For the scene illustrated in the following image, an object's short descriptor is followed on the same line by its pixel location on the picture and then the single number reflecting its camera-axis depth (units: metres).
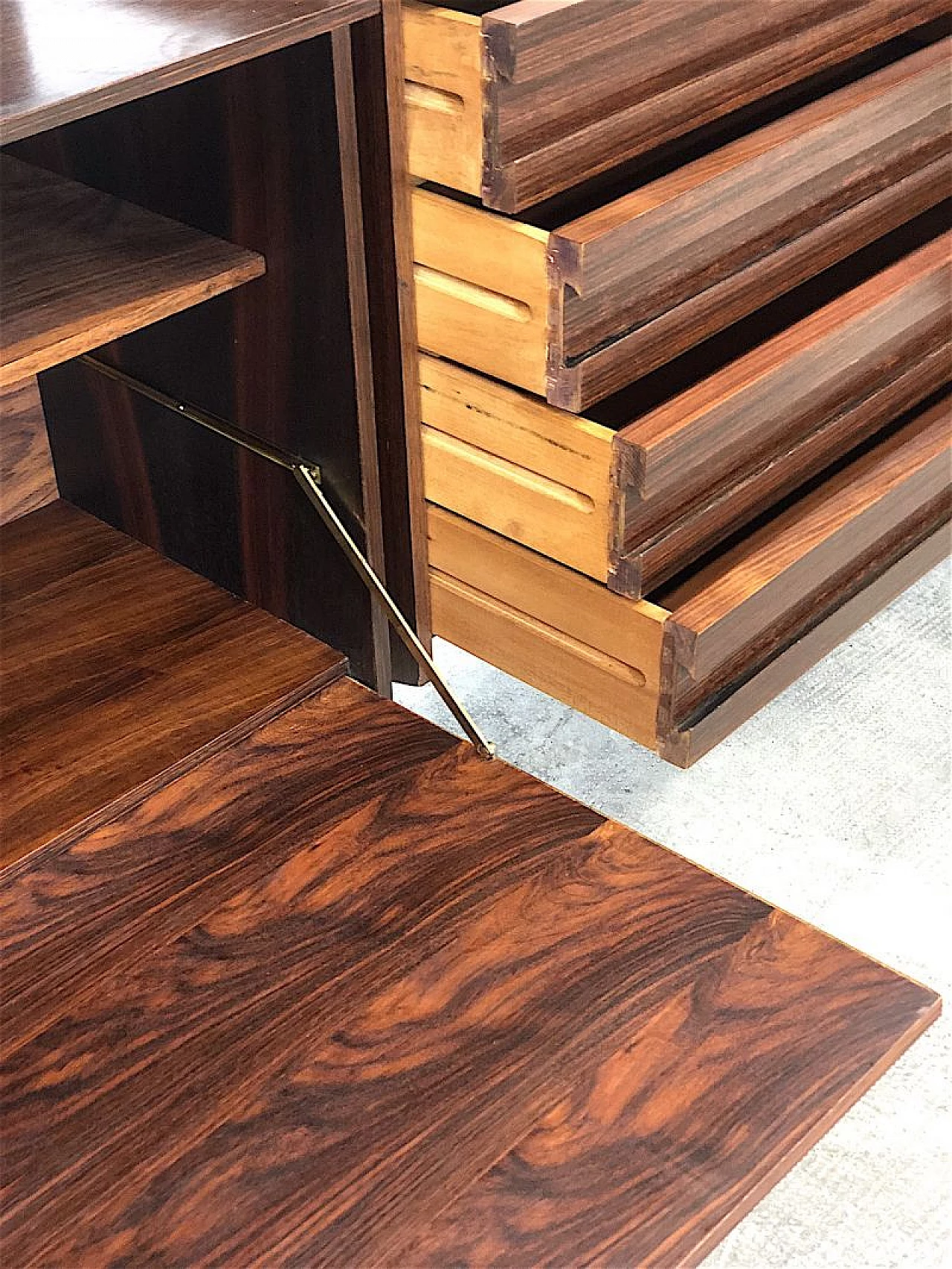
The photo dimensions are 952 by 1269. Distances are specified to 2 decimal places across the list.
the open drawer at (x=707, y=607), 1.08
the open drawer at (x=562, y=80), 0.91
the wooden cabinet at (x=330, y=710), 0.75
